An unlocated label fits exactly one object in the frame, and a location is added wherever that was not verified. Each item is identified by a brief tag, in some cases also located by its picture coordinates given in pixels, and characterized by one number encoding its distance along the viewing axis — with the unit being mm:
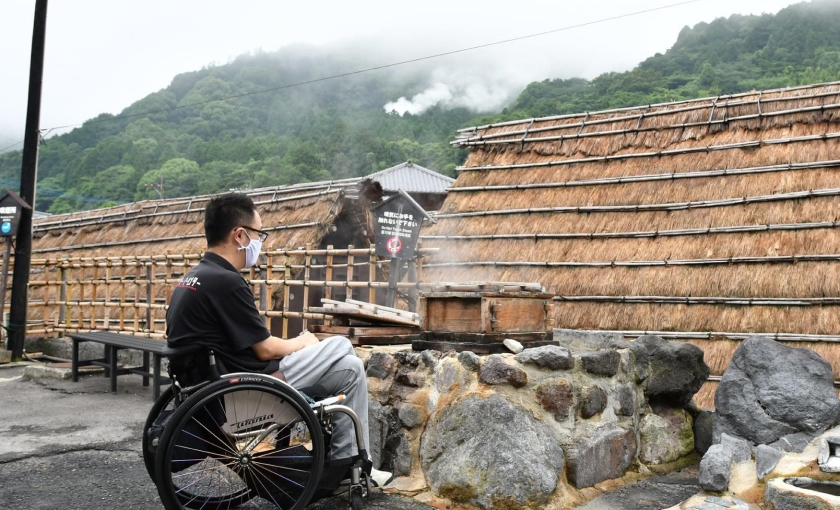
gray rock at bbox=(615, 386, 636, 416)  3600
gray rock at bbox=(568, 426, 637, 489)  3160
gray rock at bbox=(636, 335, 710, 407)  4008
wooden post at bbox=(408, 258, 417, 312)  8023
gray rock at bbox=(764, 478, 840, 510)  2598
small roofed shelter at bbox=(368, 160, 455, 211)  18969
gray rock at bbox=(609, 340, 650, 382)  3882
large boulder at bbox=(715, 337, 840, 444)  3484
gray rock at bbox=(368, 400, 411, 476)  3383
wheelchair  2410
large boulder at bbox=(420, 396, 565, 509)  2920
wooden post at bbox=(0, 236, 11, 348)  9266
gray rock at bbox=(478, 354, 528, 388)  3092
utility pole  8797
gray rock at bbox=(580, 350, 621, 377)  3406
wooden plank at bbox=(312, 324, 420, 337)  3736
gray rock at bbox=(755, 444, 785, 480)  3125
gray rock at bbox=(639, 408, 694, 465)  3793
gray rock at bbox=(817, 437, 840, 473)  2871
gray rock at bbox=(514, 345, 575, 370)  3184
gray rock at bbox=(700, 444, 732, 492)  3084
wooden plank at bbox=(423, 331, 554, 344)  3340
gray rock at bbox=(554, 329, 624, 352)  4121
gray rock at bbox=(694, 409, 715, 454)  4082
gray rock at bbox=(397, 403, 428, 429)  3350
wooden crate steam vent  3344
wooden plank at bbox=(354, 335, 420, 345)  3732
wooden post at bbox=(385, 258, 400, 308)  7168
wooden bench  5711
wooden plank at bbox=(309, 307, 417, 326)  3812
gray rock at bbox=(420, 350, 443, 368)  3369
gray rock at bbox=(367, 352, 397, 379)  3520
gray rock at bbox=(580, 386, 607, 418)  3326
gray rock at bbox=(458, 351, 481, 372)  3186
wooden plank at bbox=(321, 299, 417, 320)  3885
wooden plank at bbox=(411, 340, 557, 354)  3312
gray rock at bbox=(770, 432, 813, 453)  3367
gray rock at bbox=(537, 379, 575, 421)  3162
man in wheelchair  2570
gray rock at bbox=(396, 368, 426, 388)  3400
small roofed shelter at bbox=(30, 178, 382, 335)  10750
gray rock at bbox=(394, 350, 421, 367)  3447
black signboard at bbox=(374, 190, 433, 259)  7430
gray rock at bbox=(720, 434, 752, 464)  3410
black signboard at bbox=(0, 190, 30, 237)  8828
